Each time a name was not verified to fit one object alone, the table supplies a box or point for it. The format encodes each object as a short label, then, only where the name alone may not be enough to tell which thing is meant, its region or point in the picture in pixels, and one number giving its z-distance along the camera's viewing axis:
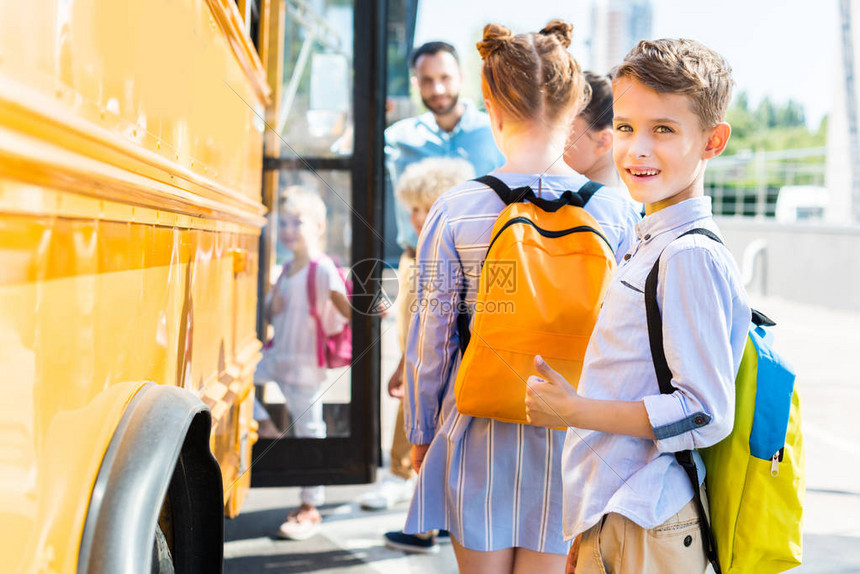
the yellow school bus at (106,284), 0.79
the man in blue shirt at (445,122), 3.94
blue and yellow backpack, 1.27
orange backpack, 1.66
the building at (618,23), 56.36
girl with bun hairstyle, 1.83
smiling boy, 1.26
